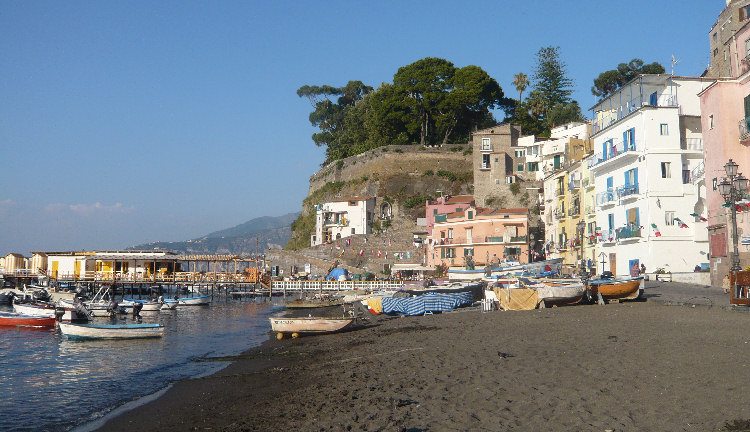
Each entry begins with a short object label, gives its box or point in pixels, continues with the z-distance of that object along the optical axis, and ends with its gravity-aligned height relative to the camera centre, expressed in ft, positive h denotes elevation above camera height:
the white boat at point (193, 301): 184.14 -12.22
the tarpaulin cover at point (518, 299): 83.97 -6.07
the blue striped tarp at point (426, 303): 98.73 -7.64
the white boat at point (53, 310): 106.75 -8.81
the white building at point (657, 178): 116.26 +14.57
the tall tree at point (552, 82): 286.46 +80.82
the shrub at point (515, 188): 226.46 +24.79
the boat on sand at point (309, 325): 79.77 -8.66
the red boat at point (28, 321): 112.78 -10.56
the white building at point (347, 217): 264.93 +18.07
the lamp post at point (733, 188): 64.75 +6.96
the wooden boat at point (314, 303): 149.59 -11.03
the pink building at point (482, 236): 186.70 +6.06
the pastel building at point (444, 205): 227.61 +19.06
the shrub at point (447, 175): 259.80 +34.57
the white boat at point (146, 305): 147.74 -10.62
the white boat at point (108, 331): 87.40 -9.93
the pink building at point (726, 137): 87.35 +16.99
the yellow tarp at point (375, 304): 108.48 -8.45
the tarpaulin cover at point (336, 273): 223.71 -5.46
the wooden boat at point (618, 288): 82.43 -4.74
